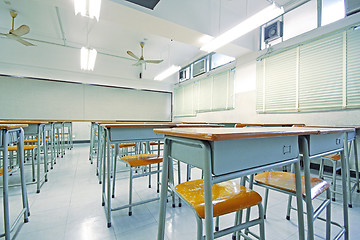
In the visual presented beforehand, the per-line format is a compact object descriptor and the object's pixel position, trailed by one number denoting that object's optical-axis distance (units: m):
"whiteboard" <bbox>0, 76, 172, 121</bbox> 5.34
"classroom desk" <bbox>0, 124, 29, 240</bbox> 1.06
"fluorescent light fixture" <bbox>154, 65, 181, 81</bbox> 4.54
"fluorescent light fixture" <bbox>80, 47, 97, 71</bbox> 3.49
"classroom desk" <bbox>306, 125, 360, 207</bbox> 1.63
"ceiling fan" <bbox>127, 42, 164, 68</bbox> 4.66
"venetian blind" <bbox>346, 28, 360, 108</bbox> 2.48
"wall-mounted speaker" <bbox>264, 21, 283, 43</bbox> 3.43
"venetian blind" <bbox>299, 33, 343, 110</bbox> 2.69
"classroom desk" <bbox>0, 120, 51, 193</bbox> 1.94
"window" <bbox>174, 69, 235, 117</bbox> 4.93
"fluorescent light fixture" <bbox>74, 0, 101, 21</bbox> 1.92
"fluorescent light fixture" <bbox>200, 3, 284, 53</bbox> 2.17
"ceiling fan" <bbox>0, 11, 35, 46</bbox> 3.32
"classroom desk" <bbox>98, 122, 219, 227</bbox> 1.36
